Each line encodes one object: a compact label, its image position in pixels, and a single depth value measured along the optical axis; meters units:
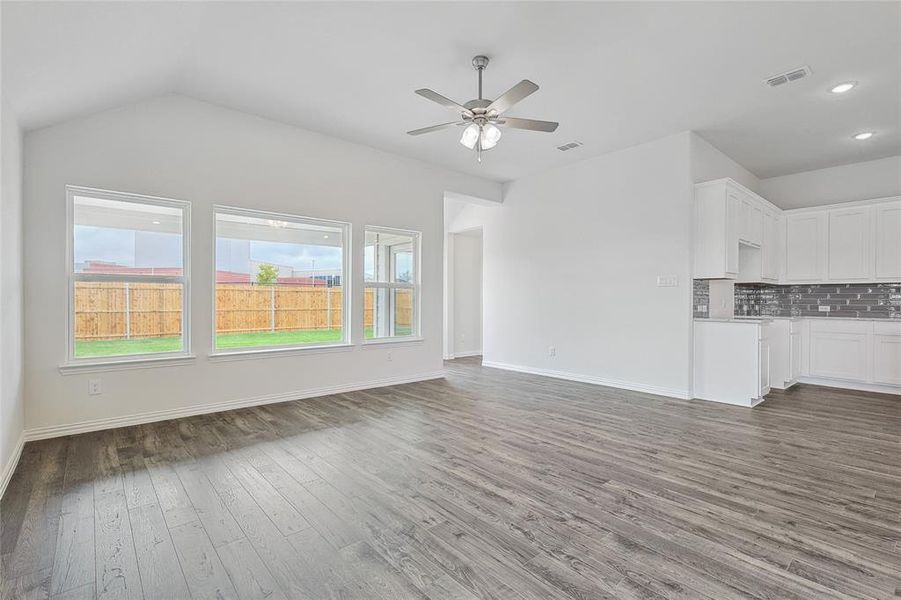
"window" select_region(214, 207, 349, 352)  4.37
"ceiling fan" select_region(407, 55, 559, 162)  2.96
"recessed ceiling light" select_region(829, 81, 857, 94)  3.65
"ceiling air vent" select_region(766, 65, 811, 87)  3.43
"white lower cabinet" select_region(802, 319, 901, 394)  5.10
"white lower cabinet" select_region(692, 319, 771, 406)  4.43
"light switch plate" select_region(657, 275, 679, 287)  4.92
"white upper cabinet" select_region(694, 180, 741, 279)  4.64
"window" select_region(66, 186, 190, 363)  3.57
